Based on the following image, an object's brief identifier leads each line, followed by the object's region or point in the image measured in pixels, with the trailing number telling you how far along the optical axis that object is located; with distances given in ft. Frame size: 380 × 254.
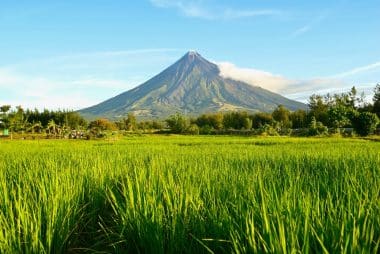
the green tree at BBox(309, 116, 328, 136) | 136.15
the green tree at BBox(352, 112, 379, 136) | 133.59
